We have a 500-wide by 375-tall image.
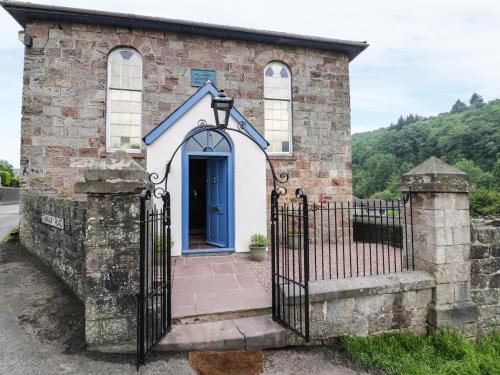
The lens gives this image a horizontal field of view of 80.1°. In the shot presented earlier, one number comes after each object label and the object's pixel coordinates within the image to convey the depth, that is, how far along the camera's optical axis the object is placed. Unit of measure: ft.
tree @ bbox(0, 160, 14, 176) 103.01
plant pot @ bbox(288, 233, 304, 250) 24.89
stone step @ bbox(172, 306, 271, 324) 12.47
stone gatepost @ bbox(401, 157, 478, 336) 13.91
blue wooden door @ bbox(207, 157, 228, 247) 24.18
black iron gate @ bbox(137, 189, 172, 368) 10.55
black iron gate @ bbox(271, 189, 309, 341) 11.99
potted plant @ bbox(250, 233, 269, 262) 22.15
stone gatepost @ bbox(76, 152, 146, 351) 11.03
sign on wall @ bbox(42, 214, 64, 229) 17.52
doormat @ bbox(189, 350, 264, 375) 10.42
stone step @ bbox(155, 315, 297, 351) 11.35
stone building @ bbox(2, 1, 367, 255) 23.89
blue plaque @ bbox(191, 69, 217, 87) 26.96
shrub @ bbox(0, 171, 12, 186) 86.14
